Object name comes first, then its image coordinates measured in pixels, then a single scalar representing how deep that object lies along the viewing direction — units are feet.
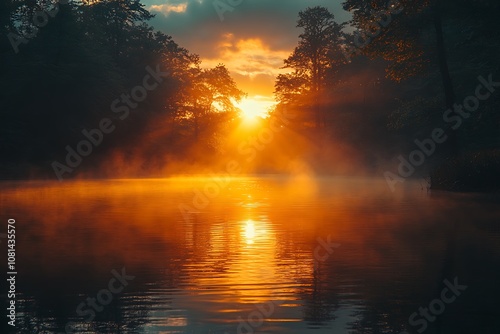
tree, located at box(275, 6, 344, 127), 341.00
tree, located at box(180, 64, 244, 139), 379.35
